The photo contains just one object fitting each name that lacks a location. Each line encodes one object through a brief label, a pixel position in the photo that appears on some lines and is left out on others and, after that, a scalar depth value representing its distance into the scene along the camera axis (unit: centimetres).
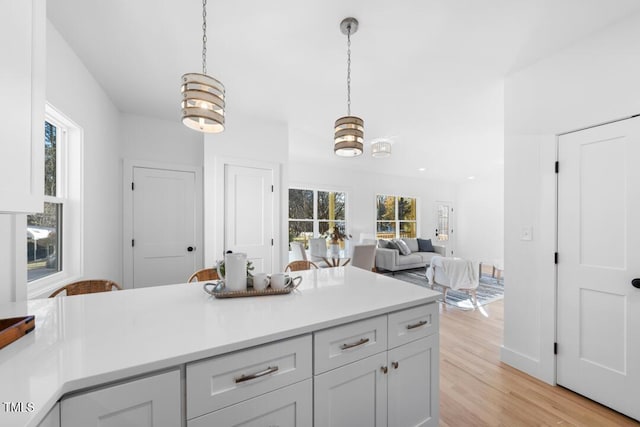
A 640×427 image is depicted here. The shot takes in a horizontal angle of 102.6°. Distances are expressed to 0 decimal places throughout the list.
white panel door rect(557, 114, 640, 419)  171
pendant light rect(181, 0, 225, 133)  122
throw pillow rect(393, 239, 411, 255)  660
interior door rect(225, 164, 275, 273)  340
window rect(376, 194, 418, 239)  735
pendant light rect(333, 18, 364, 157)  165
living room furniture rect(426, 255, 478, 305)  385
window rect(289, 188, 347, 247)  618
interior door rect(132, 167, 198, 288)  329
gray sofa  624
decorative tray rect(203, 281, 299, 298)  134
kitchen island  71
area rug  399
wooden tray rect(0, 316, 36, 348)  82
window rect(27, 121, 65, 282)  182
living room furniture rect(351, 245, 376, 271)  459
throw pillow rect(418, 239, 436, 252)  725
